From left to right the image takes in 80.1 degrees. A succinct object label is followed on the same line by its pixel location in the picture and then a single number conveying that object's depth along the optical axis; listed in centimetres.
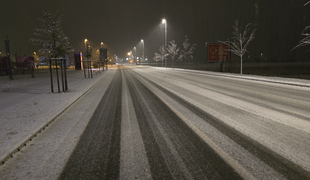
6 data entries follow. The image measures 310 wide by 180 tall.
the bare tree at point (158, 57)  8454
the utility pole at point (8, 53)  2026
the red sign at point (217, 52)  2983
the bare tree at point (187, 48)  6164
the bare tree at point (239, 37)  2341
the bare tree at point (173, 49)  6112
